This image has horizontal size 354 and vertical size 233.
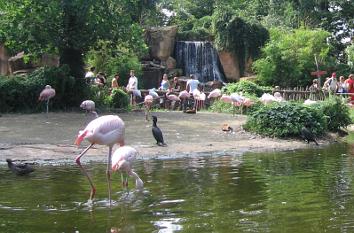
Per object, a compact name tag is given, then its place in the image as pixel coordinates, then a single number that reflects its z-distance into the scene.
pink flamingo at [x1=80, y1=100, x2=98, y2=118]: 15.45
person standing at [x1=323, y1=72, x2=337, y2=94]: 25.15
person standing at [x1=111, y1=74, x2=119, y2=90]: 22.97
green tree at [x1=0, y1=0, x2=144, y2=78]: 19.27
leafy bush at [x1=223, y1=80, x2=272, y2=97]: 24.81
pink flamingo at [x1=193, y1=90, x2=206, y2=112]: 23.84
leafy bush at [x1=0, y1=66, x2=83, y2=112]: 18.94
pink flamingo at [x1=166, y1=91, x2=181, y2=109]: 23.70
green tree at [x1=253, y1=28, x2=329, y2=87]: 33.53
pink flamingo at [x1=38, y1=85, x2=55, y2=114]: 18.56
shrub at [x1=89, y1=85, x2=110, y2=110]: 20.63
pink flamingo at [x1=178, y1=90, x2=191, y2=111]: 23.62
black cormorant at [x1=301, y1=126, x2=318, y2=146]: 15.17
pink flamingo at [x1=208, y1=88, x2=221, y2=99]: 23.98
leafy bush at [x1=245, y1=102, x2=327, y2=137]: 15.89
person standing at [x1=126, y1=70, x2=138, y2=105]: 23.09
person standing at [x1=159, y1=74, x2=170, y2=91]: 26.14
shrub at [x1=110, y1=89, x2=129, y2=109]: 21.14
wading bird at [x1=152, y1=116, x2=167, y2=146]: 13.53
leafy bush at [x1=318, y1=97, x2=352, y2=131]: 17.47
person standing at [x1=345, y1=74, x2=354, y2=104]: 26.11
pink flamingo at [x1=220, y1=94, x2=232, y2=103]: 21.77
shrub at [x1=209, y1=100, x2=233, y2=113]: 23.06
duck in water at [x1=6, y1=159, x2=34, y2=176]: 9.49
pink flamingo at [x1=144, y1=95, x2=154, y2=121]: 19.28
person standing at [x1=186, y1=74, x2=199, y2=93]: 25.12
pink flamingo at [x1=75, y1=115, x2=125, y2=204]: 7.76
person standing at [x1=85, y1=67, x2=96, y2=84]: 21.27
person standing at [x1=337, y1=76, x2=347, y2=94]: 26.06
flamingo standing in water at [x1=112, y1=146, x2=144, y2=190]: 7.61
